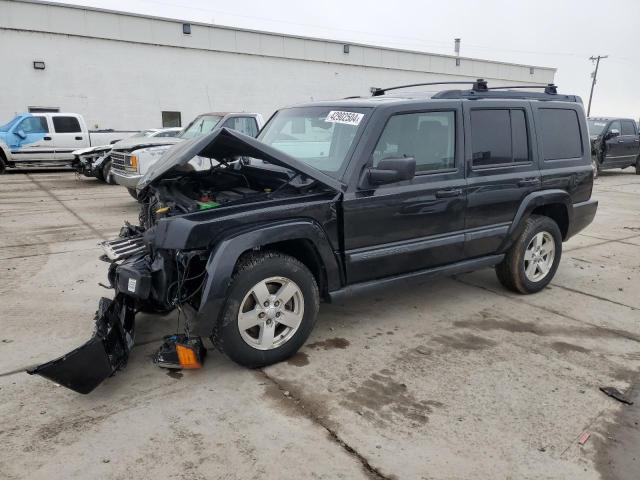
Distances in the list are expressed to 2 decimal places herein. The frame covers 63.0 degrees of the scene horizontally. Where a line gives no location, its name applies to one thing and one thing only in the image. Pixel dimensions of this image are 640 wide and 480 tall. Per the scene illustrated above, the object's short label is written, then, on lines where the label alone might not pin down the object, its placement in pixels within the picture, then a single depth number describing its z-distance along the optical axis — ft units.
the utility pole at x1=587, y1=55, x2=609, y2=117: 176.14
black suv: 10.83
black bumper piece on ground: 9.57
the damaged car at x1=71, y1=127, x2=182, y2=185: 40.29
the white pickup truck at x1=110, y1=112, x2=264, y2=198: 30.19
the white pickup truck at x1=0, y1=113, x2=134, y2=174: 49.11
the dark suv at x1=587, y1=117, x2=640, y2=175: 52.01
